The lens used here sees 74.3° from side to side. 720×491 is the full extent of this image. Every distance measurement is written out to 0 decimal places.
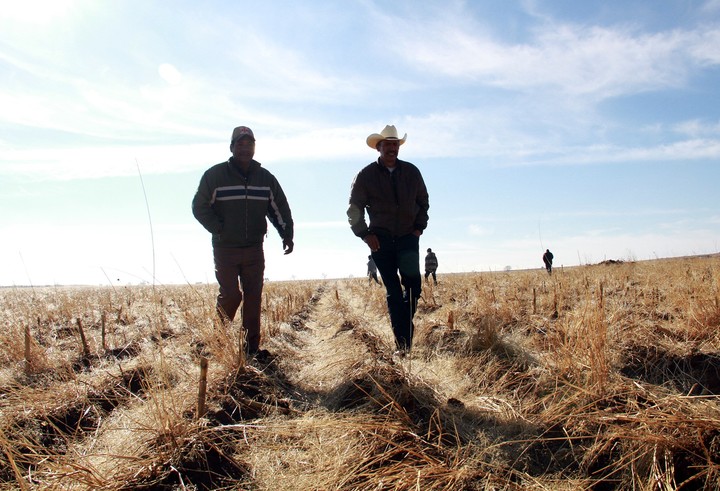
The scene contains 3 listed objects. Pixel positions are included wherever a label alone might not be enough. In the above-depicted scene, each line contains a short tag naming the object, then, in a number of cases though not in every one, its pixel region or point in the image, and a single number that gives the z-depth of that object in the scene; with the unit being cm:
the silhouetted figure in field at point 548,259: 2348
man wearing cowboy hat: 475
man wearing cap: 471
